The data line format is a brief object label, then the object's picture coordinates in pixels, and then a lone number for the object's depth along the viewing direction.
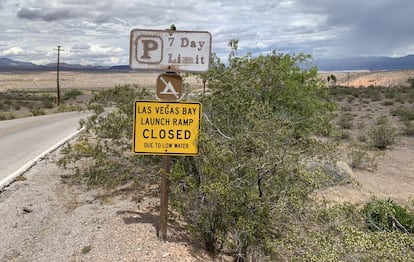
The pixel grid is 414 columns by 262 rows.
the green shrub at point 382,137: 17.12
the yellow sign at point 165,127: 4.99
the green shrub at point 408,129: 20.17
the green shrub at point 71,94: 58.12
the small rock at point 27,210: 6.55
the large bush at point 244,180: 4.81
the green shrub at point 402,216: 7.31
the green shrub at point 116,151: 7.04
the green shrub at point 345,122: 22.78
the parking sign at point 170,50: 4.88
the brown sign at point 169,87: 5.01
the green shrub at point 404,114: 23.88
